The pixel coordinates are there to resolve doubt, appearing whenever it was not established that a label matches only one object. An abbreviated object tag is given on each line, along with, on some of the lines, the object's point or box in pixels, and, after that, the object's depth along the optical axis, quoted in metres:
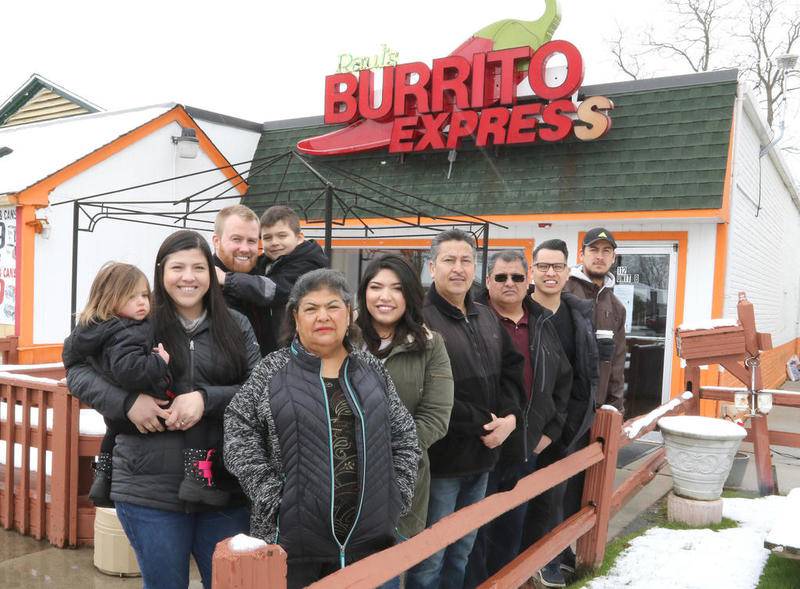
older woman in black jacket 1.90
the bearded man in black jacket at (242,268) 2.71
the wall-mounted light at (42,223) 8.60
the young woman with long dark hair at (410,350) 2.47
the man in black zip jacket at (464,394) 2.73
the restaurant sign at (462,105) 7.91
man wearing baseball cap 4.18
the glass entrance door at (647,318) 7.49
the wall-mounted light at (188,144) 9.87
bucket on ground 3.45
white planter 4.29
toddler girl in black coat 2.11
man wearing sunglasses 3.12
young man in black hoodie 3.42
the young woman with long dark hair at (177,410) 2.13
